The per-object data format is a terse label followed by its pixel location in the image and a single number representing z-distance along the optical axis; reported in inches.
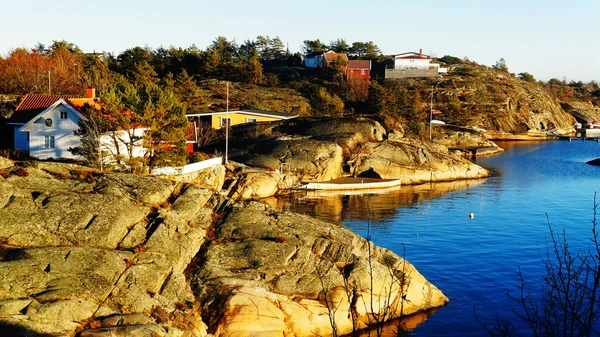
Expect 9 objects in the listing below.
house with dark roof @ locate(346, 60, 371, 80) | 6382.9
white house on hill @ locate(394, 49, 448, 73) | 6569.9
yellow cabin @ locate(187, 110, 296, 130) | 3686.0
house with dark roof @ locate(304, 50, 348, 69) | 6543.8
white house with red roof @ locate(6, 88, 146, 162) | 2124.8
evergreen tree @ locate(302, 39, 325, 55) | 7817.9
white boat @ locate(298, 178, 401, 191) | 2834.6
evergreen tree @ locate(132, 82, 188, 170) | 2042.3
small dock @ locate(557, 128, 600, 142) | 6044.3
